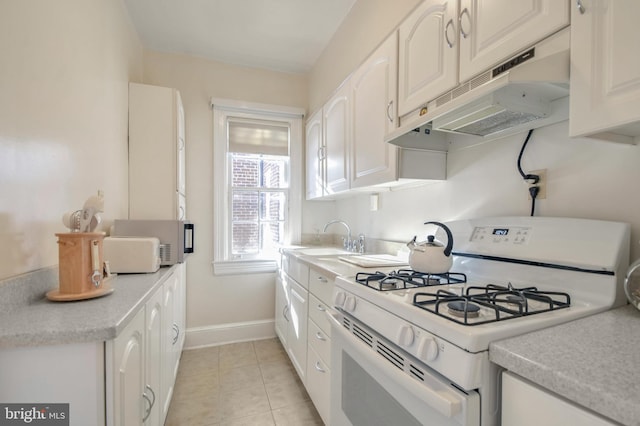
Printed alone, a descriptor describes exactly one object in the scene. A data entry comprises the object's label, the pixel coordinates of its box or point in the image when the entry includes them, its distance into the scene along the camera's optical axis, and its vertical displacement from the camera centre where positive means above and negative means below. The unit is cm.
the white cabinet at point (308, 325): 146 -73
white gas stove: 62 -28
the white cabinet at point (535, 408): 46 -35
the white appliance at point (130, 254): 149 -24
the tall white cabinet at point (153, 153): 210 +43
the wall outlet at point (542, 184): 107 +10
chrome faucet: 239 -28
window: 275 +27
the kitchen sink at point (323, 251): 216 -34
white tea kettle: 110 -19
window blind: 281 +74
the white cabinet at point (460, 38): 84 +62
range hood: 78 +37
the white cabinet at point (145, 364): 80 -58
